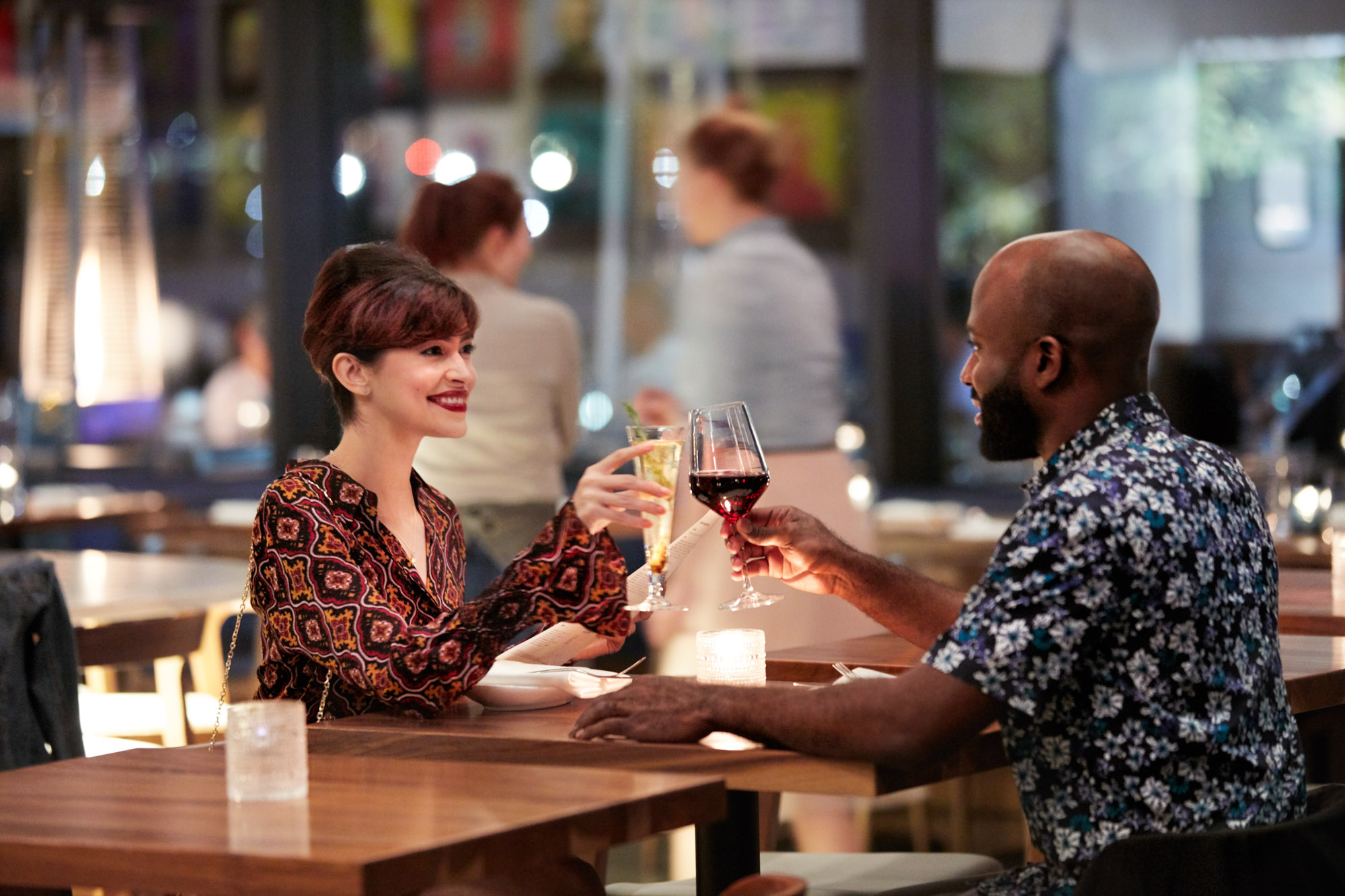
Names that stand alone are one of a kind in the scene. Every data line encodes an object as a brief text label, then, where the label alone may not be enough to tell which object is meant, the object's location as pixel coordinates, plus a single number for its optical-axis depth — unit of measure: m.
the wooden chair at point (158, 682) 5.76
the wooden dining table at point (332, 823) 2.37
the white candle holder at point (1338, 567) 5.40
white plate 3.72
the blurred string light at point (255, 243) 12.73
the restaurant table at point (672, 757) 2.97
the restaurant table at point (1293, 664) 3.74
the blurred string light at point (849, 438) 10.36
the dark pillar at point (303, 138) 12.26
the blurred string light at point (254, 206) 12.72
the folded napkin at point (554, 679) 3.77
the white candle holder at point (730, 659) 3.75
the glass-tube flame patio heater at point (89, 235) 13.15
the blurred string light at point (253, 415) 12.79
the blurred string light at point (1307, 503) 7.29
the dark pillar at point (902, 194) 10.67
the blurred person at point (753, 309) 7.14
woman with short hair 3.48
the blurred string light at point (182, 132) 13.24
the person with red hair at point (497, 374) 6.78
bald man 2.93
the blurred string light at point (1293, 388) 9.42
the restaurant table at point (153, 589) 5.95
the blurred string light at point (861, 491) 8.54
